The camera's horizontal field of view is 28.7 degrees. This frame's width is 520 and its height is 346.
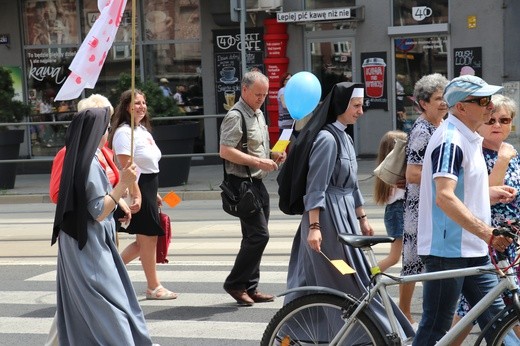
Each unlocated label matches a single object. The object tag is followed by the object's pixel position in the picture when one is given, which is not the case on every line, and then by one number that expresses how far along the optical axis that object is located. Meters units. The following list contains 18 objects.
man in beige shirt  7.82
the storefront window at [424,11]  19.27
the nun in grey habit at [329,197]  5.98
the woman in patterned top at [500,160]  5.93
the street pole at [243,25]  16.41
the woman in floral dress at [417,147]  6.38
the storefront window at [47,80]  22.45
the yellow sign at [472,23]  19.00
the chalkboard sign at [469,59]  19.00
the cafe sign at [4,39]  22.50
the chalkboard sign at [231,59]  20.89
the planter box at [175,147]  17.17
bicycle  4.80
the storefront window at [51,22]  22.30
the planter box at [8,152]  18.22
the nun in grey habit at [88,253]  5.65
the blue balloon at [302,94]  7.22
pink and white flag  6.11
